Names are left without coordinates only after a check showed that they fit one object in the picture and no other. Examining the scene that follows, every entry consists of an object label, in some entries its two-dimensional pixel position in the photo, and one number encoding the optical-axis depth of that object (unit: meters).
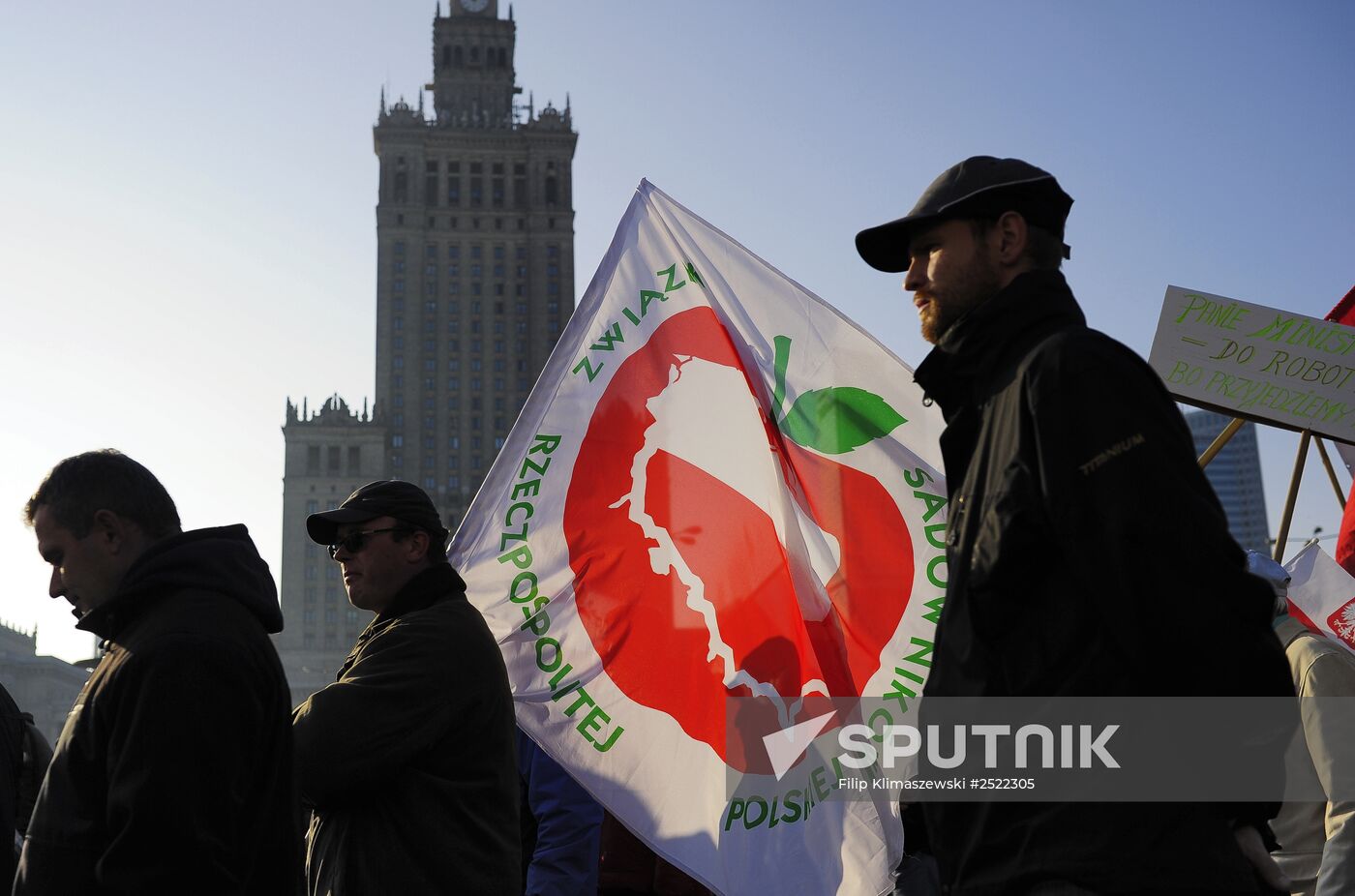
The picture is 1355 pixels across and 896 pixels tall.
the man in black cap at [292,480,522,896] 3.72
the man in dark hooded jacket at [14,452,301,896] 2.88
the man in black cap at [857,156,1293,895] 2.07
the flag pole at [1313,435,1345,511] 9.12
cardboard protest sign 8.10
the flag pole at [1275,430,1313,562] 8.02
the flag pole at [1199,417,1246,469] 7.48
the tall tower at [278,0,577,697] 100.56
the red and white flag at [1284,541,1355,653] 7.90
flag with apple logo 5.00
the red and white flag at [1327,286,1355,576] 8.47
